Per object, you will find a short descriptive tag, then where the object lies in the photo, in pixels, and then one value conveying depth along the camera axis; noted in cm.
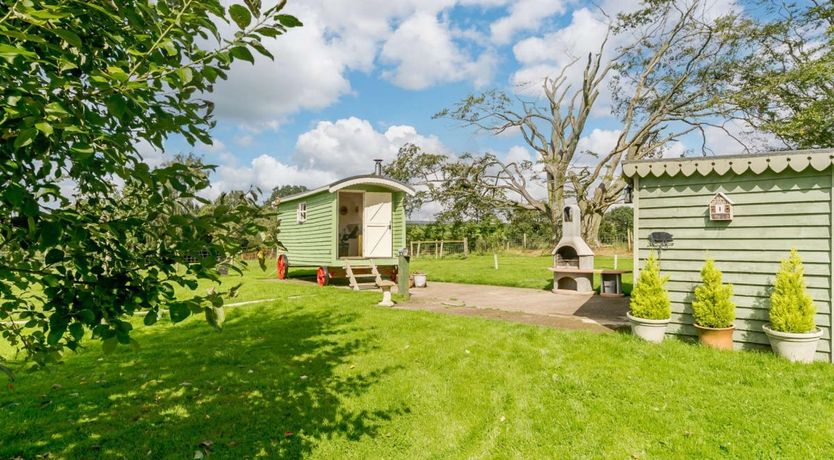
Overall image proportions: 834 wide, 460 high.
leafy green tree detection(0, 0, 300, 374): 115
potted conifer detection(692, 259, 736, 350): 473
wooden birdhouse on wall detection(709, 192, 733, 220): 493
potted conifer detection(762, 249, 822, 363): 432
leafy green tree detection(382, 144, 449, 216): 3096
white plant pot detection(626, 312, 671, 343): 500
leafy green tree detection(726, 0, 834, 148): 1546
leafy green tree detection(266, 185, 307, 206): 7479
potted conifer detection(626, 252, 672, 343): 503
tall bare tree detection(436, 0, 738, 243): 2128
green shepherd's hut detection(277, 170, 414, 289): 1116
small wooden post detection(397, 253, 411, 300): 910
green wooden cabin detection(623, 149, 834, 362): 454
